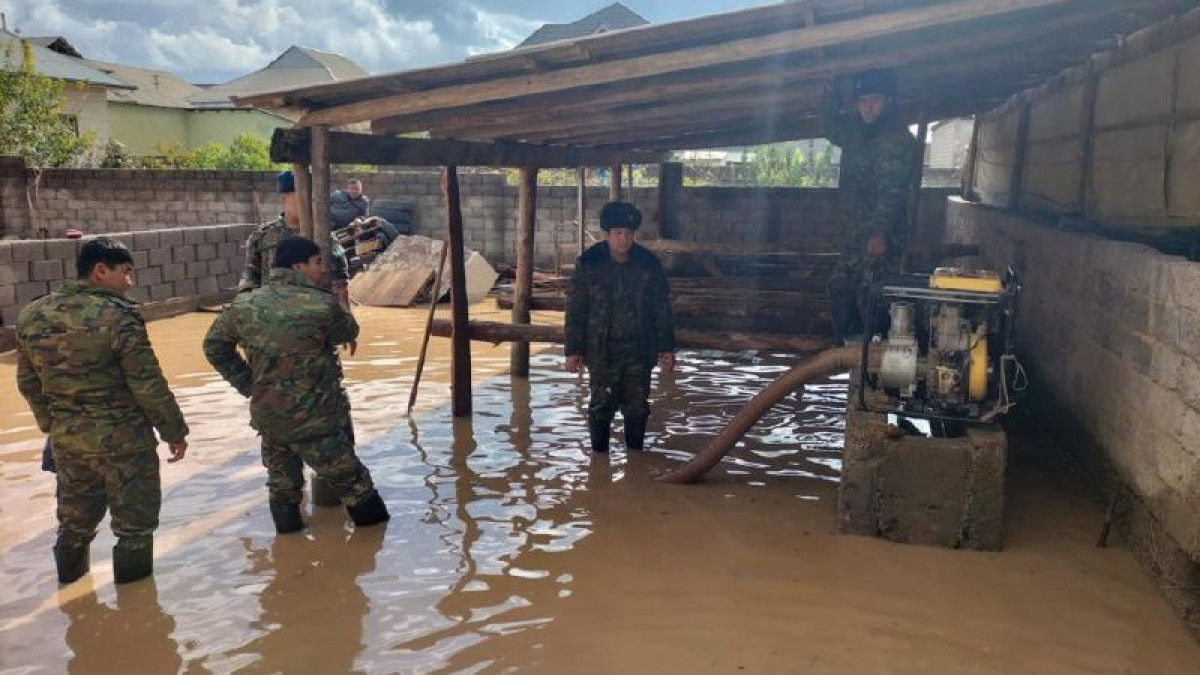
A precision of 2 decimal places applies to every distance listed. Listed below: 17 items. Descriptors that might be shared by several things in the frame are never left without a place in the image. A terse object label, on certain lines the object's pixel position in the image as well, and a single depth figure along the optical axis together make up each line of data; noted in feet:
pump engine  14.35
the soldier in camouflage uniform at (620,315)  19.61
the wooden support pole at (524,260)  28.89
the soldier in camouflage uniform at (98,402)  12.99
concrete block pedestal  14.42
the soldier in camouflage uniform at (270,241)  18.51
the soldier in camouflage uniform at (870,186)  19.13
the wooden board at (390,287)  42.22
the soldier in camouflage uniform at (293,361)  14.93
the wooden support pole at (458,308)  23.45
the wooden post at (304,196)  17.40
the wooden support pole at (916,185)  25.09
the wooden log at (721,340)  20.94
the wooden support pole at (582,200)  36.69
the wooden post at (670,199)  39.75
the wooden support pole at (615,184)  36.40
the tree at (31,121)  69.46
